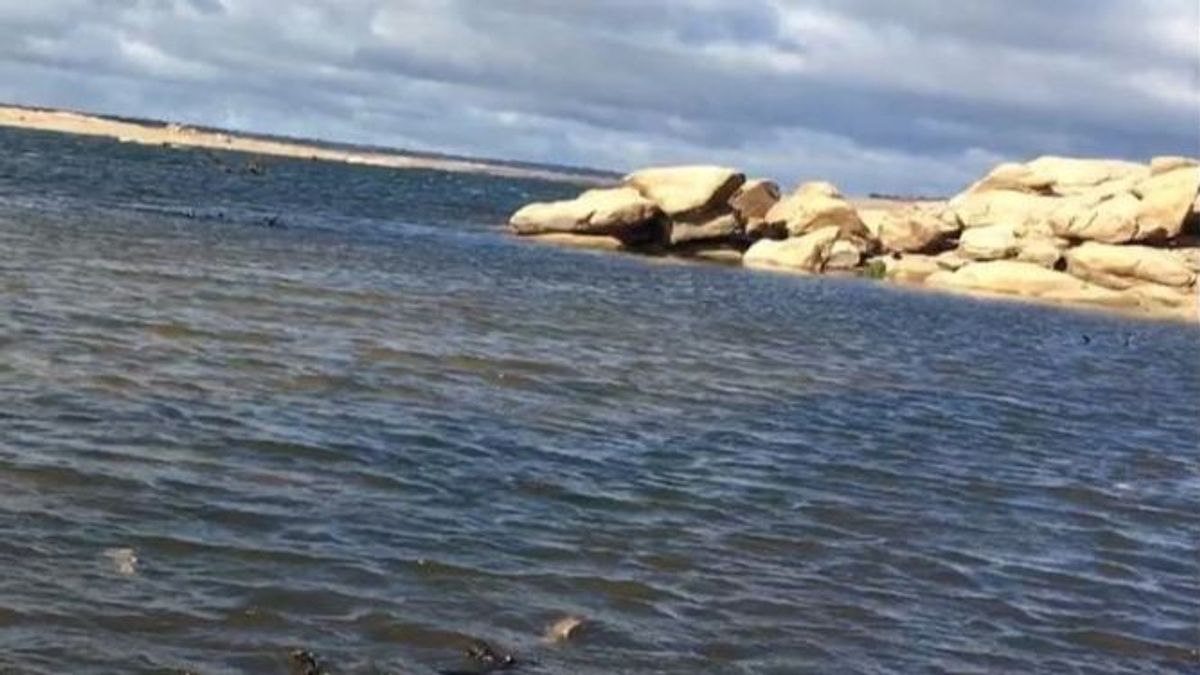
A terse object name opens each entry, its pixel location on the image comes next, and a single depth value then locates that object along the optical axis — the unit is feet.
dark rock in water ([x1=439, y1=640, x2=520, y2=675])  29.63
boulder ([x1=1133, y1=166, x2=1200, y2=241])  169.99
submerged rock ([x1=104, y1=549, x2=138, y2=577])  33.06
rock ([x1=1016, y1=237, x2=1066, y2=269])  172.14
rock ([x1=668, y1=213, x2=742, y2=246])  180.65
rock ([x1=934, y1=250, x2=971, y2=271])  178.19
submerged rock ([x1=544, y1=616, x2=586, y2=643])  31.96
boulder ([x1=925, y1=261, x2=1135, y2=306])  166.20
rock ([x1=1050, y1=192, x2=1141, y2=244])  169.48
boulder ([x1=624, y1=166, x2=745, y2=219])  178.09
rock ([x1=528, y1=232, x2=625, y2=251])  180.65
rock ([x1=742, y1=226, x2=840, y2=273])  176.24
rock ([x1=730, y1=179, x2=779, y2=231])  190.39
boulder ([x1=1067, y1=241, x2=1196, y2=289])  164.76
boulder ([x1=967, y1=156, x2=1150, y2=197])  195.23
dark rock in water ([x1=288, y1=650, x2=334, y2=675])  28.32
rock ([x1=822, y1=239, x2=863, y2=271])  177.88
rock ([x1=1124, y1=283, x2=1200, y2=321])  162.09
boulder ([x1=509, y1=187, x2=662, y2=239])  180.45
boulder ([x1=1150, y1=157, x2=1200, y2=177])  184.14
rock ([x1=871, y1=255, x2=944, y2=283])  176.14
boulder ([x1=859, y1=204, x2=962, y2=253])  185.57
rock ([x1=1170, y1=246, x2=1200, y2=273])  165.99
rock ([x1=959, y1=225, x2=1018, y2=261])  175.83
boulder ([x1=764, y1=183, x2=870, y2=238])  186.09
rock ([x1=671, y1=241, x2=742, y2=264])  181.16
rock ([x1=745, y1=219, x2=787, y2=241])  189.67
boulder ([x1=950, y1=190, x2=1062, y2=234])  179.01
